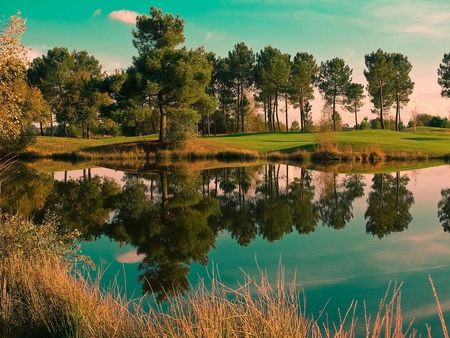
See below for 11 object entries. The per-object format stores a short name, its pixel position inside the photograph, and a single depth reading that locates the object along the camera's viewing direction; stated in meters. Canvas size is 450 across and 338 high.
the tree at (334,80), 74.25
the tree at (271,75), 70.88
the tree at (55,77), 66.25
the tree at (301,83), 72.19
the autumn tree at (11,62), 13.76
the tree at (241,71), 74.06
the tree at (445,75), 75.06
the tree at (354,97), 73.44
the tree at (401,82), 73.56
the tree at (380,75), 69.31
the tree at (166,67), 38.25
